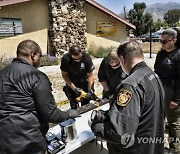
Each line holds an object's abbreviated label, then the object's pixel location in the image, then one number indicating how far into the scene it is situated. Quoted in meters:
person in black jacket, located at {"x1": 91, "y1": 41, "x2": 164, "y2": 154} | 1.01
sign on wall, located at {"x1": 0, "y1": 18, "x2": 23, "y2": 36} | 7.65
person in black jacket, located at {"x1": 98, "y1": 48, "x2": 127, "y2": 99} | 2.02
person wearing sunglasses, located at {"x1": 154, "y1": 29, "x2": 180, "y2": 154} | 2.03
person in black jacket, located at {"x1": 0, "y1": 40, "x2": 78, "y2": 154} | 1.27
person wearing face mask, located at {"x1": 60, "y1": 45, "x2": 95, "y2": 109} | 2.59
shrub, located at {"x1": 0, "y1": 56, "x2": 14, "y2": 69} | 6.70
